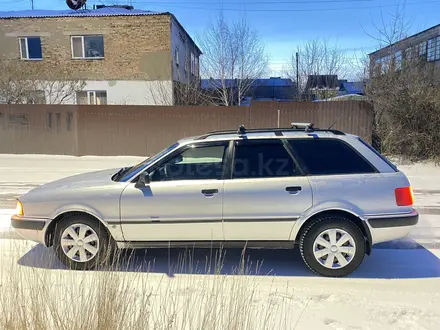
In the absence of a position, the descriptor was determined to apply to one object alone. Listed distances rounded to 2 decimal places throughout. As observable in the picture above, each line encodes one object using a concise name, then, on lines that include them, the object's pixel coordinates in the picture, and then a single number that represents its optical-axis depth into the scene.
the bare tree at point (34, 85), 14.85
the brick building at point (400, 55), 12.00
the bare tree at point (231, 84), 17.69
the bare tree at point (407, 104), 10.85
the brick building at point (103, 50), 19.34
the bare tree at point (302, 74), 21.02
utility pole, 21.79
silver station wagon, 3.70
